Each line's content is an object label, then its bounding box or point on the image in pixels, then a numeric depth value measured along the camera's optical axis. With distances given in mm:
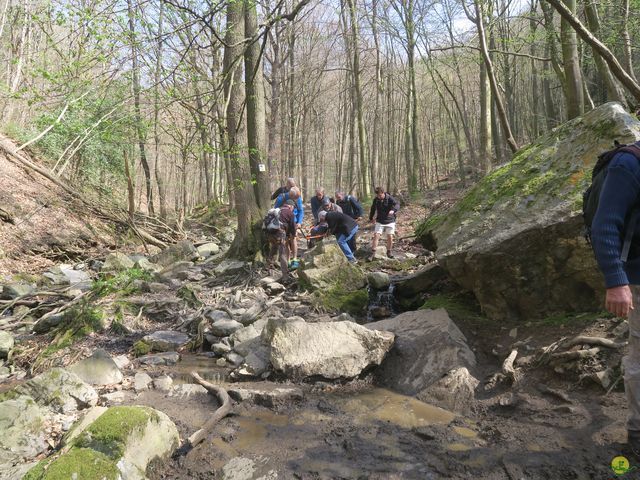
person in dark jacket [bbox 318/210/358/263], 9602
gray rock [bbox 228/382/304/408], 4625
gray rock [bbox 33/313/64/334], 6891
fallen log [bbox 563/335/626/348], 3923
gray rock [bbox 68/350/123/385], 5146
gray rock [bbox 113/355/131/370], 5759
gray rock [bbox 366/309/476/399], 4816
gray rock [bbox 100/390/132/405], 4688
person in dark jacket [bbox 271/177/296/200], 10977
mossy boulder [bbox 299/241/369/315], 7691
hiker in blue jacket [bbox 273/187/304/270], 9562
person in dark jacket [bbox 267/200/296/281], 8961
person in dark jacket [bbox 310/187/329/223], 11242
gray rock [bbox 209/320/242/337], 6695
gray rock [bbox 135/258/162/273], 10134
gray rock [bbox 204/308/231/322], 7207
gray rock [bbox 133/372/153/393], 5125
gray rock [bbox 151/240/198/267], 11549
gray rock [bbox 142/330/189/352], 6457
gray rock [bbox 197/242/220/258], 12734
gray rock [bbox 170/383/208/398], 4965
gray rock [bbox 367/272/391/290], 8281
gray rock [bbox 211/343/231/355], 6176
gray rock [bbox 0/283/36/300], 8023
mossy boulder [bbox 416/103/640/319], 4668
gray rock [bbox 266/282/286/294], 8461
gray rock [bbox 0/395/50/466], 3574
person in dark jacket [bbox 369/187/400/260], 10281
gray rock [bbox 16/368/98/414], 4359
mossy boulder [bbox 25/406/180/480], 2918
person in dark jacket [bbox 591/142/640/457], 2574
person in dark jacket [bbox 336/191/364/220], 10797
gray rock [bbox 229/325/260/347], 6344
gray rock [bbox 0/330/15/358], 5918
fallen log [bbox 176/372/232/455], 3741
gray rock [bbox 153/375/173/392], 5141
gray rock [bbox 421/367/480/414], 4266
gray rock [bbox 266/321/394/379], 5113
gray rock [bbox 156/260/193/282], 9505
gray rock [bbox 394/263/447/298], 7377
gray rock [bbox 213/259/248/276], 9406
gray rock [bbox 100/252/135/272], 10158
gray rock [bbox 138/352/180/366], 5988
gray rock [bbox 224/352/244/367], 5848
